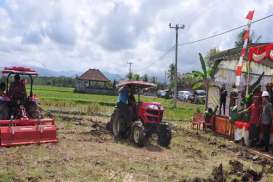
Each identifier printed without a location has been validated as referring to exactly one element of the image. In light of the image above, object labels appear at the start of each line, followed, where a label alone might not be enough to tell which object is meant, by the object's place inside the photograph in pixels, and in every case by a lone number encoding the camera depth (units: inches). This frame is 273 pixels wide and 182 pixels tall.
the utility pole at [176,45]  873.6
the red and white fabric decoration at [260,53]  314.3
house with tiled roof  1777.7
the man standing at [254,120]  310.0
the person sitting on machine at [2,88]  291.5
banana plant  523.9
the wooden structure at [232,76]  324.1
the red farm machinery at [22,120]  262.1
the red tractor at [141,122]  287.6
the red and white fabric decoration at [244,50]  333.0
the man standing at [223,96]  469.8
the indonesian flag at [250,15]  332.3
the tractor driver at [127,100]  307.1
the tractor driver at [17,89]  294.2
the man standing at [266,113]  293.1
